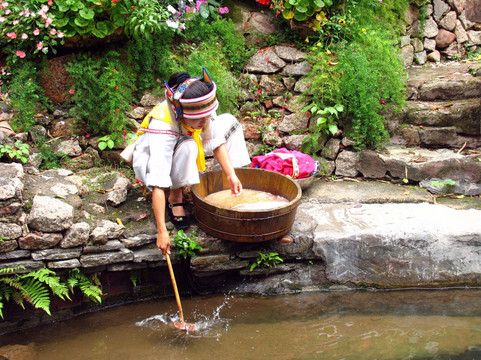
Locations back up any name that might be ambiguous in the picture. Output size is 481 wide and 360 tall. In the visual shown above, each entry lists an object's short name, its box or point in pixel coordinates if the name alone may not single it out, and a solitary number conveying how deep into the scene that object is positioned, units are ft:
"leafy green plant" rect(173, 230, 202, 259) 11.93
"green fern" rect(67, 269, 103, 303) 11.24
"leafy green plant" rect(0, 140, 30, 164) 12.64
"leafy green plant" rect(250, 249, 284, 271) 12.26
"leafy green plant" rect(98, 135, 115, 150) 14.67
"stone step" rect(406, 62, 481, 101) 17.78
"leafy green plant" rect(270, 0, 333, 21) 17.38
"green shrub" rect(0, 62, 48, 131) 14.20
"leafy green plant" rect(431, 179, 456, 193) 15.20
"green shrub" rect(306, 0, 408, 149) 15.96
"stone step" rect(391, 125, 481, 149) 16.63
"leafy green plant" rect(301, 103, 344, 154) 15.99
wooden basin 10.93
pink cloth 14.46
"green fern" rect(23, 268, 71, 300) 10.68
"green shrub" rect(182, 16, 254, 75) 17.87
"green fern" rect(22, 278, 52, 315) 10.69
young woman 10.39
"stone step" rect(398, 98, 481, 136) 16.57
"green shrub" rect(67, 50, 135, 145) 14.66
